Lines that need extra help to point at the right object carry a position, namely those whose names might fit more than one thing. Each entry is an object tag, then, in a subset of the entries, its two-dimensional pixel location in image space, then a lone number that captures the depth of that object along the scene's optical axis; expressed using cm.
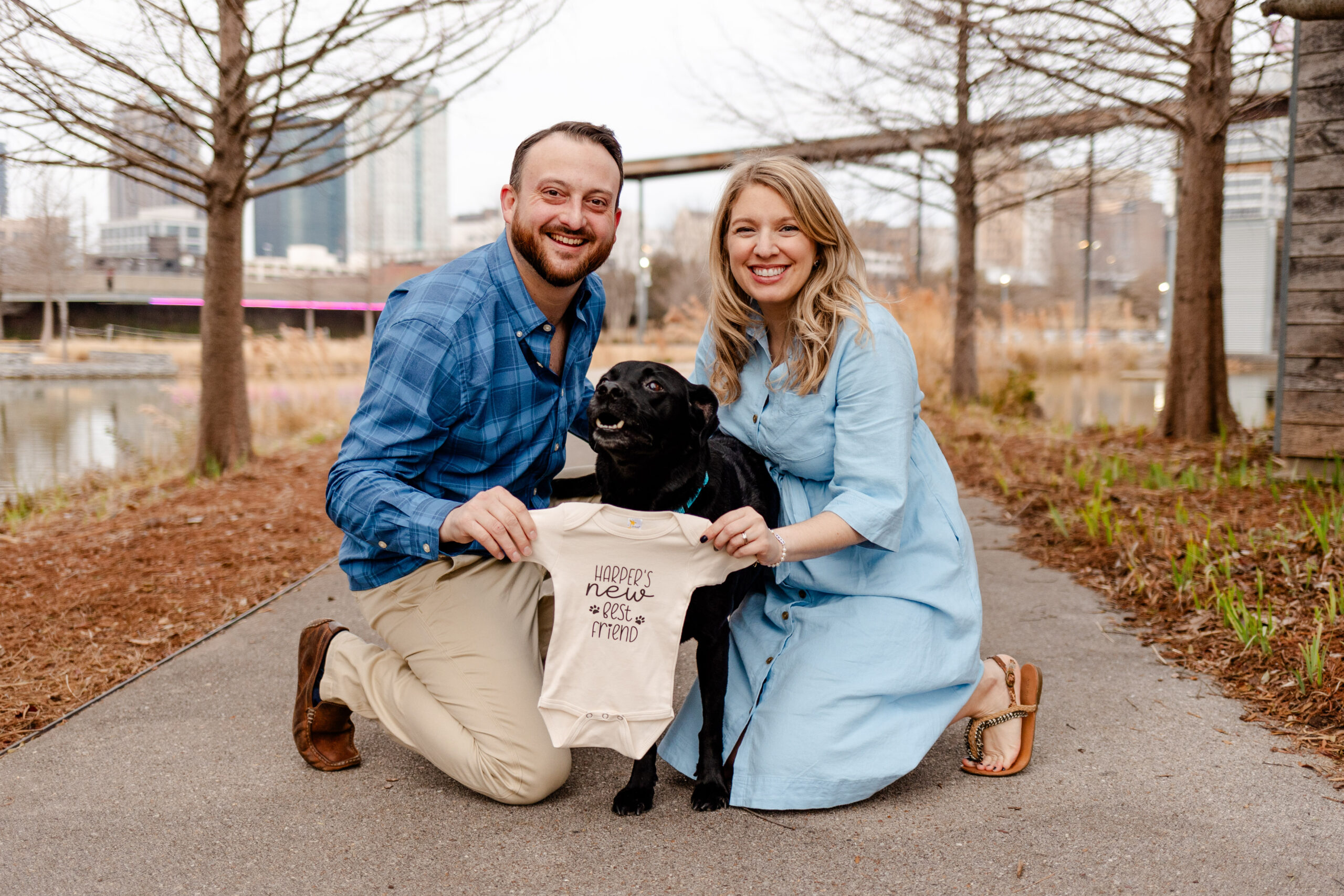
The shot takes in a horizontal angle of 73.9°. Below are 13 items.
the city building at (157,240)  4744
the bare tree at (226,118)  539
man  229
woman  225
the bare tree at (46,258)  1920
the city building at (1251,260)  2297
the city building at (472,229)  4775
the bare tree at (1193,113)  589
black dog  226
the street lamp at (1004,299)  1548
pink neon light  4241
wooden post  518
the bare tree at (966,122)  644
